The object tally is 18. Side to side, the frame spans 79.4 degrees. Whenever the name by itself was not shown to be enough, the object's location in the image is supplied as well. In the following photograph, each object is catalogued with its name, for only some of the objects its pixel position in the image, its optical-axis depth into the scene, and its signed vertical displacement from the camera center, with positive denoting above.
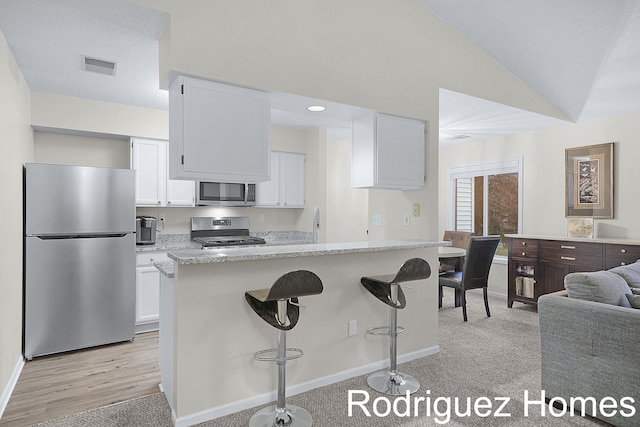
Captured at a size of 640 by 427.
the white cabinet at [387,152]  3.14 +0.52
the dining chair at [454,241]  4.86 -0.37
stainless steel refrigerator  3.34 -0.41
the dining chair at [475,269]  4.25 -0.62
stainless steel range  4.64 -0.23
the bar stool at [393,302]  2.59 -0.62
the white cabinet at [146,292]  3.95 -0.81
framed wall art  4.39 +0.40
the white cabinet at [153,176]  4.23 +0.41
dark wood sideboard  3.92 -0.50
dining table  4.51 -0.61
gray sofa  2.13 -0.76
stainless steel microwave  4.57 +0.24
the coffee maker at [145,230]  4.19 -0.18
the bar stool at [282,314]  2.12 -0.60
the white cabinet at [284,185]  5.08 +0.39
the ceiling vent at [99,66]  3.06 +1.20
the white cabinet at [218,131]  2.42 +0.54
